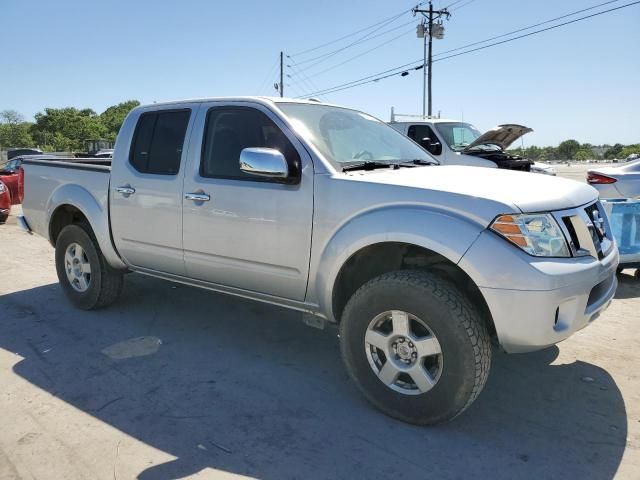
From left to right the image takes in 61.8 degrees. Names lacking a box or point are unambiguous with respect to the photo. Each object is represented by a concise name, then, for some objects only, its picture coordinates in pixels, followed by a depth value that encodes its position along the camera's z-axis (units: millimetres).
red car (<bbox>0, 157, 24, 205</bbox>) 12343
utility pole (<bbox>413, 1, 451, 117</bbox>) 28500
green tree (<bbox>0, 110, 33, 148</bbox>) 80500
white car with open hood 10055
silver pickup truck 2705
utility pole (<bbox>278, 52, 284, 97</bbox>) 48219
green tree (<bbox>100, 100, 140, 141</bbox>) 99325
